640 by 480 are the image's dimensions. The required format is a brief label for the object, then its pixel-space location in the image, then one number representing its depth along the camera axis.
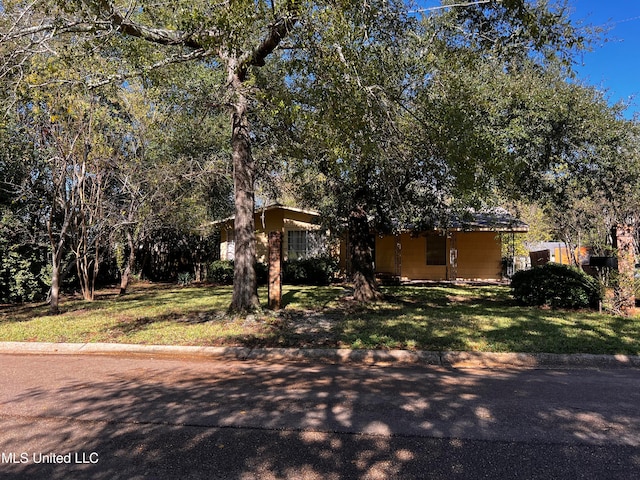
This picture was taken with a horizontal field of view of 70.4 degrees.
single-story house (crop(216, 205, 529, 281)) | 21.42
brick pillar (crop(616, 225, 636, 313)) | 10.05
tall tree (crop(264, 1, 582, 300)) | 7.55
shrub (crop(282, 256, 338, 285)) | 19.78
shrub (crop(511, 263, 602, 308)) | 11.14
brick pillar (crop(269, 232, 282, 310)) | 11.09
